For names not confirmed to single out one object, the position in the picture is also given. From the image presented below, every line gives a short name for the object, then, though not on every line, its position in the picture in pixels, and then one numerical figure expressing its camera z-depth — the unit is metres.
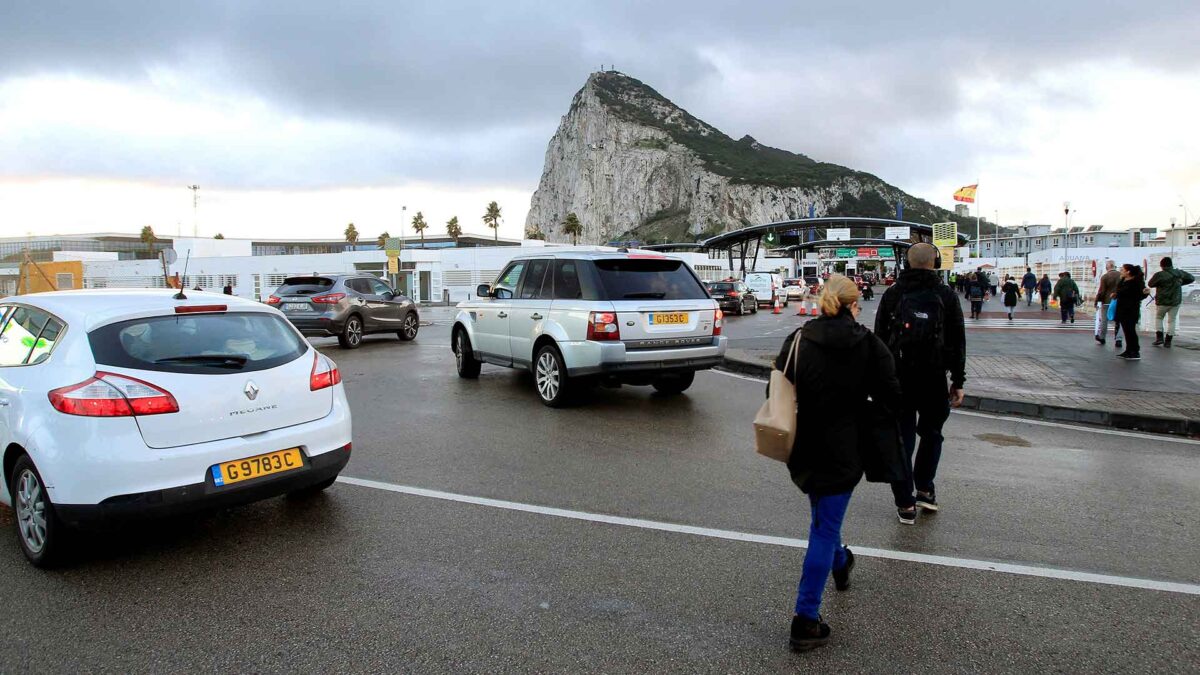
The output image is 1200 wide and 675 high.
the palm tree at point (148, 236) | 113.57
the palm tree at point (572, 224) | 148.45
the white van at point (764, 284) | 36.78
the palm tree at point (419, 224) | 132.50
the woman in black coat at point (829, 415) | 3.19
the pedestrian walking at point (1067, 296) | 21.70
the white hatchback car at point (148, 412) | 3.84
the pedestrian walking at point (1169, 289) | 13.66
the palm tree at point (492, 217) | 129.38
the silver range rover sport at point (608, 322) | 8.24
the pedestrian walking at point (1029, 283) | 33.83
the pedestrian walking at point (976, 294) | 24.44
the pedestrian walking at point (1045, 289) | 32.97
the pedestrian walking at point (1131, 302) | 12.61
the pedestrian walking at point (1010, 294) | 23.41
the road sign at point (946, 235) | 28.69
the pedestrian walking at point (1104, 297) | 15.11
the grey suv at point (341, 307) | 15.92
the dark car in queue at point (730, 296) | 30.23
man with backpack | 4.71
